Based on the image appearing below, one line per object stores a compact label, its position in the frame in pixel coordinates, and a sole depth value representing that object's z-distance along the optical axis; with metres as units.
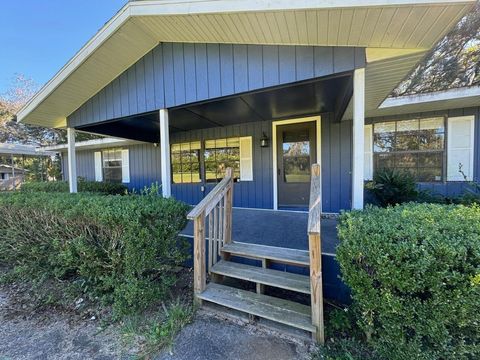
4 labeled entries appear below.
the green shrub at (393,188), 3.79
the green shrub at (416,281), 1.38
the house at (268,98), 2.30
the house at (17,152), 10.48
